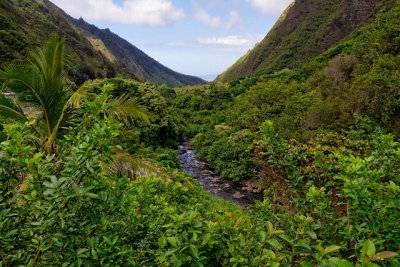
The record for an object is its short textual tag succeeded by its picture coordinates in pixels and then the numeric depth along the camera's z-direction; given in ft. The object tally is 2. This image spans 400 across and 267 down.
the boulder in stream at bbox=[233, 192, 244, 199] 46.73
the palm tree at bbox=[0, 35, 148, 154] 14.01
